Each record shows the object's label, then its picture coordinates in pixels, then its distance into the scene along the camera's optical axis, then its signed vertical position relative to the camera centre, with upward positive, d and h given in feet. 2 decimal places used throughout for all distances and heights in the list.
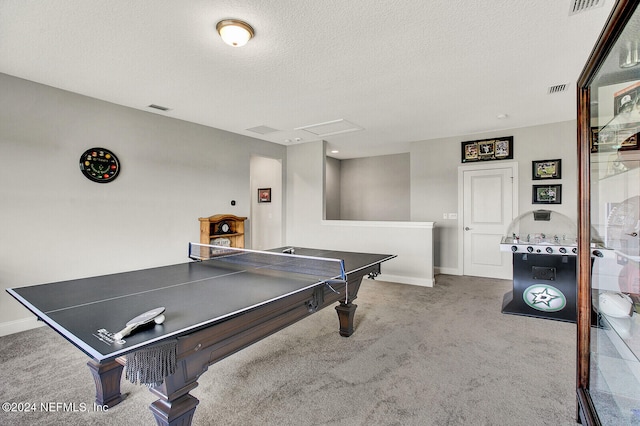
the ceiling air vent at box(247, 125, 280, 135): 16.74 +4.77
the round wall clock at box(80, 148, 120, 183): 12.09 +1.99
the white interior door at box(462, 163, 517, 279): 17.12 -0.04
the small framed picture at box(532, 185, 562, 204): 15.76 +1.17
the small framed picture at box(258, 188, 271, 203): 22.80 +1.50
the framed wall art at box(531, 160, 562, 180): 15.81 +2.46
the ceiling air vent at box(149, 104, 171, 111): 13.22 +4.67
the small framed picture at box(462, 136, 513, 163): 17.07 +3.81
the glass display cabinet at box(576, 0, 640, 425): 5.41 -0.38
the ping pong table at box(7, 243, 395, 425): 4.05 -1.53
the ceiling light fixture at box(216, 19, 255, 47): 7.34 +4.47
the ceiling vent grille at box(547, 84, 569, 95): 11.25 +4.75
